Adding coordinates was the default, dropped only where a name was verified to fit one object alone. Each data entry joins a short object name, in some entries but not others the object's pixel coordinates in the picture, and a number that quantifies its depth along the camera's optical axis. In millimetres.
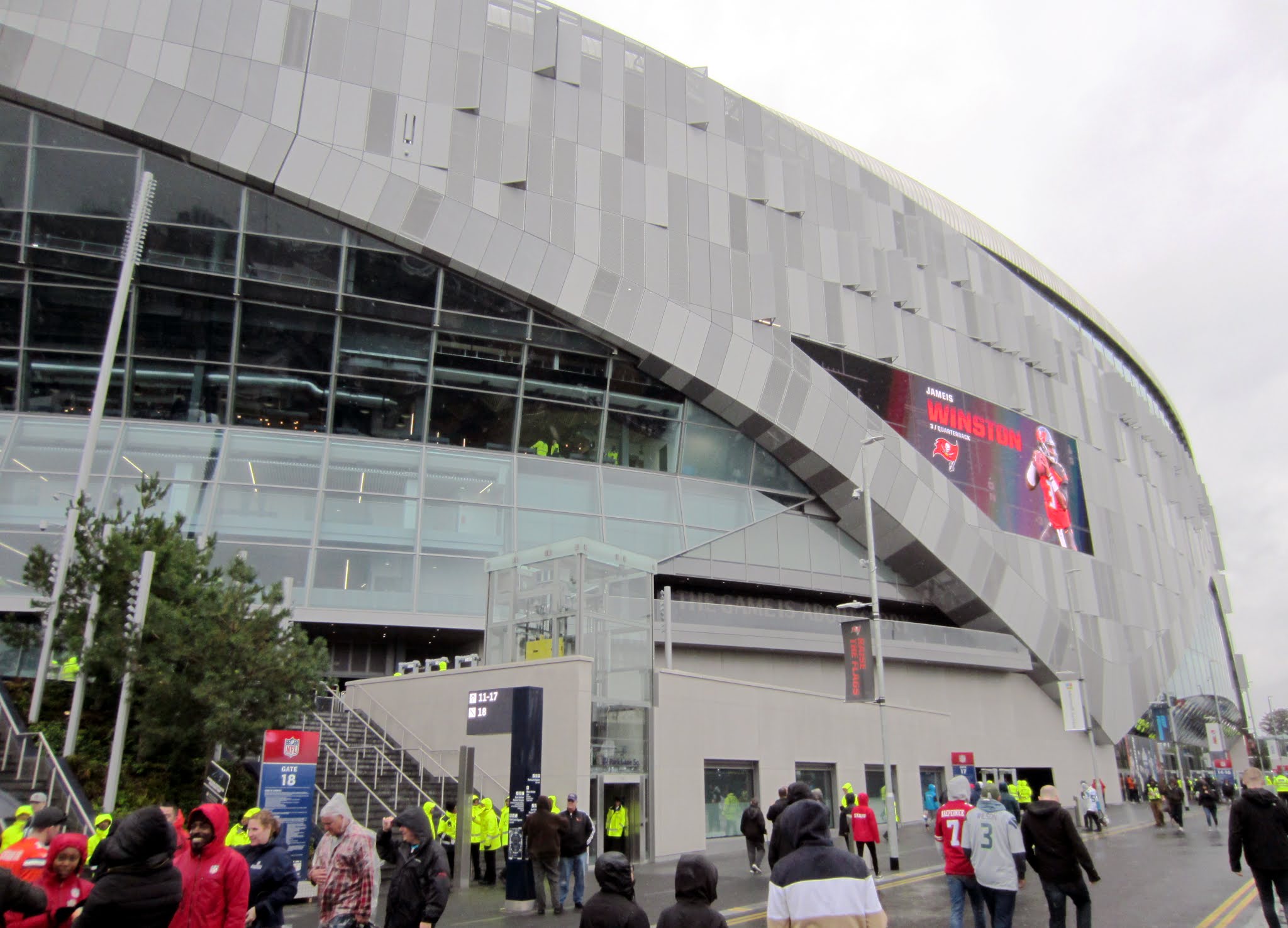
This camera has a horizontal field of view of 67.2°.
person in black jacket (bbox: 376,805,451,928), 6438
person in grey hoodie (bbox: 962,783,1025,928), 8727
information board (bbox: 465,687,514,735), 16375
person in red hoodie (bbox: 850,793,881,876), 16188
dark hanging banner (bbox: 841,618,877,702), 25078
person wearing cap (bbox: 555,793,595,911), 13508
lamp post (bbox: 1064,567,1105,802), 38969
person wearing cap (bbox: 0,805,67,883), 6578
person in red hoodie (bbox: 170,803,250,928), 5656
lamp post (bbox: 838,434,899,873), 18516
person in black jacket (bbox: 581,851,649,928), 4980
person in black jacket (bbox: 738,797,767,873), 16719
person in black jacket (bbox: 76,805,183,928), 4953
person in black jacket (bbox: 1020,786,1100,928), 8602
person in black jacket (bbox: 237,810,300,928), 6891
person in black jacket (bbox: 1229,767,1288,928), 9133
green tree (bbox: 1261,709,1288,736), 171875
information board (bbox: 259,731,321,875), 13820
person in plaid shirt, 6676
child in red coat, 5902
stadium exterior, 26531
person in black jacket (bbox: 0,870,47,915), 5070
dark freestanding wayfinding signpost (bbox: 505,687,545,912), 13562
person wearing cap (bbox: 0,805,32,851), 8117
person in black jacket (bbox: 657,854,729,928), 4523
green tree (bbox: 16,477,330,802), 16047
